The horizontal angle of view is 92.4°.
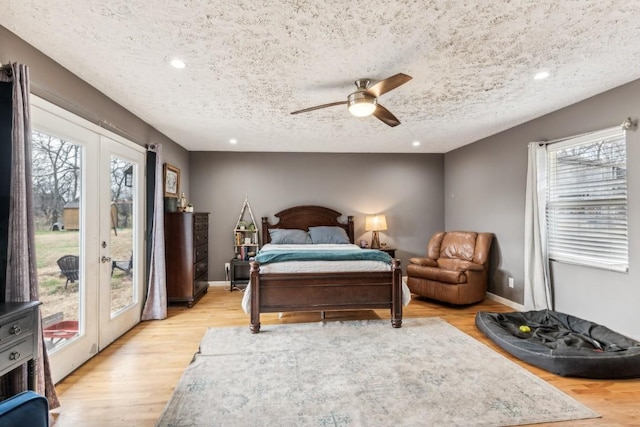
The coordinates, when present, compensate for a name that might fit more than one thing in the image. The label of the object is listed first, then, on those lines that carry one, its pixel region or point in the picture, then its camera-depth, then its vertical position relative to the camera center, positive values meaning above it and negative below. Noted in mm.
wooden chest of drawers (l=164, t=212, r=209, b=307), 4266 -612
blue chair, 1024 -695
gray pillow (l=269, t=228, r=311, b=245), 5234 -453
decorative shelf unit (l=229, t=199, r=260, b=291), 5426 -560
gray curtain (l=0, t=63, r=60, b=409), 1736 +54
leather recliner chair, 4125 -852
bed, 3385 -876
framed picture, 4348 +463
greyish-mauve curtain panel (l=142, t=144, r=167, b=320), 3752 -741
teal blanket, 3514 -538
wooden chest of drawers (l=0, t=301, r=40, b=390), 1473 -627
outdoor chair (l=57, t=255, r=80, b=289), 2418 -440
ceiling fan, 2330 +937
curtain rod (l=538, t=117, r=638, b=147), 2725 +752
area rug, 1922 -1301
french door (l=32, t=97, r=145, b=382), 2252 -177
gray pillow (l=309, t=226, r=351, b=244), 5293 -431
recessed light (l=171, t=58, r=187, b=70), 2320 +1142
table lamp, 5473 -270
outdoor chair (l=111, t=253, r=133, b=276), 3145 -581
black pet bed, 2336 -1202
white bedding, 3438 -652
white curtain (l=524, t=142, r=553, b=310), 3586 -333
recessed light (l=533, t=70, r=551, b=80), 2562 +1141
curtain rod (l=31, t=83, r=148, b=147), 2265 +858
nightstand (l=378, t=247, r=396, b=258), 5414 -709
